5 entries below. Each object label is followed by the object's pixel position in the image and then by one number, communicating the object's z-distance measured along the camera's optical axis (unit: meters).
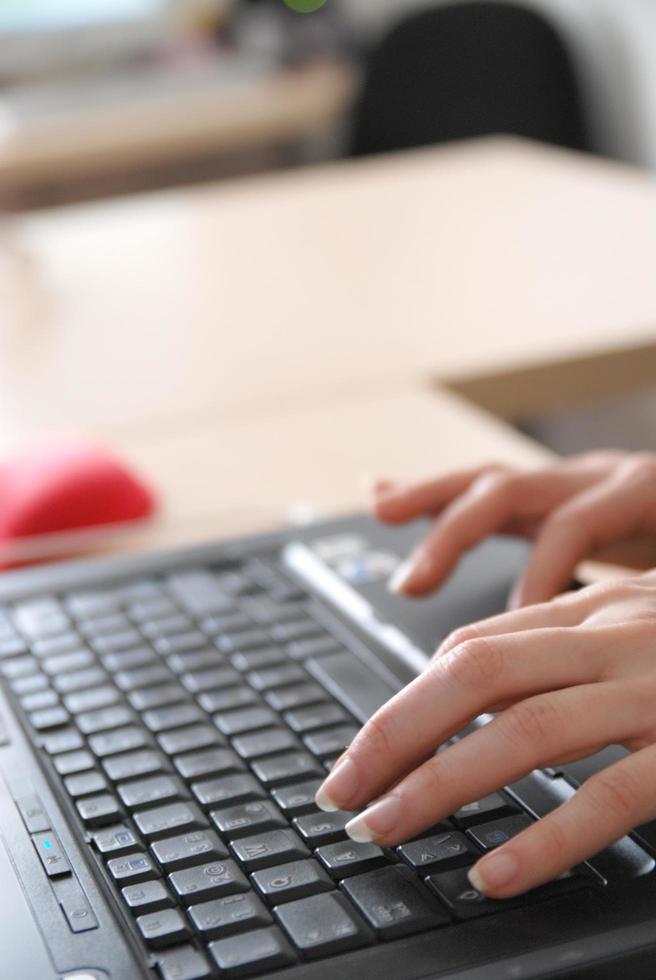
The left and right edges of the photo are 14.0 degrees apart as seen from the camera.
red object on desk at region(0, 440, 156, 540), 1.02
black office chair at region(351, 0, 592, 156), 3.30
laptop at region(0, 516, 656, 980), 0.70
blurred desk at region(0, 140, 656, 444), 1.30
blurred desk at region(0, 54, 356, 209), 3.26
